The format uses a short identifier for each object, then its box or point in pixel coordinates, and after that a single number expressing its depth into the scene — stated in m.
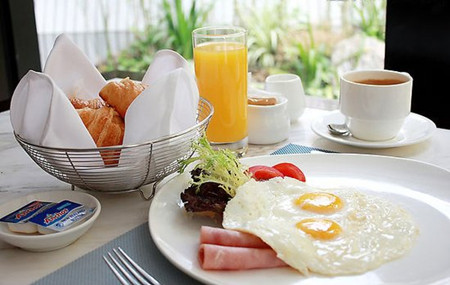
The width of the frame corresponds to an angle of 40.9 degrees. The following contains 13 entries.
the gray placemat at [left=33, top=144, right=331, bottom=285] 1.00
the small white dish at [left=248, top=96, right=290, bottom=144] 1.61
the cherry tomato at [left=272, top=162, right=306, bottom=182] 1.28
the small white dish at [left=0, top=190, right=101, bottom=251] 1.05
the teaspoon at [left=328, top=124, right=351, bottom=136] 1.62
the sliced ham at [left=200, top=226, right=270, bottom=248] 1.00
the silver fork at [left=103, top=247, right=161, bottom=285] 0.96
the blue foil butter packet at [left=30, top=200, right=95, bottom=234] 1.08
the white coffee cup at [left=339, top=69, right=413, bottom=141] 1.53
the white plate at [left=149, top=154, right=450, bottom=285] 0.94
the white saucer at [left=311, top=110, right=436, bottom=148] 1.54
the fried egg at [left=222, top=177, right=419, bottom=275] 0.96
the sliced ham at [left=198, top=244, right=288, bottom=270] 0.95
